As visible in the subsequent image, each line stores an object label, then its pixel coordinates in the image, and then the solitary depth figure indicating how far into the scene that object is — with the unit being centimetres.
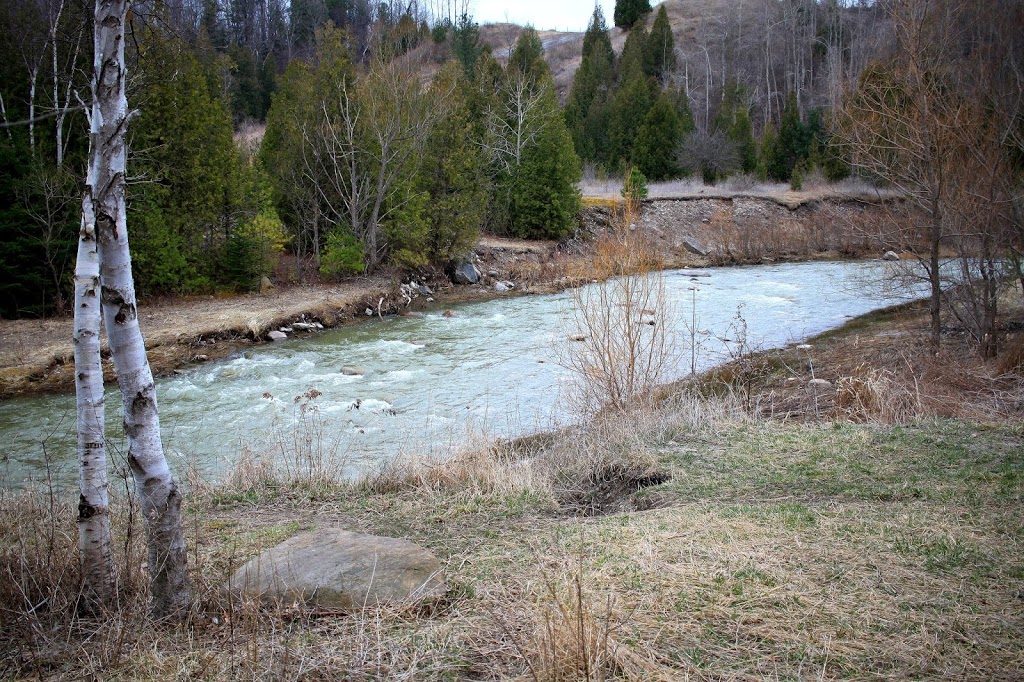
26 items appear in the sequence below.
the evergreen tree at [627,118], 4078
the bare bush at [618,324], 796
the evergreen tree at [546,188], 2633
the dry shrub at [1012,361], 895
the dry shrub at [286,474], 577
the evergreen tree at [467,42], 5347
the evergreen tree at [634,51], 4969
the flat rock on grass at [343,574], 351
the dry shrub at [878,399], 704
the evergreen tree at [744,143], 4012
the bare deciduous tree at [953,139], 1066
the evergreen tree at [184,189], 1567
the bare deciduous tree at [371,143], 1956
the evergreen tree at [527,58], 3080
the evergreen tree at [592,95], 4194
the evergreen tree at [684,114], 4006
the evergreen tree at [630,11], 6691
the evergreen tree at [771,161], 4009
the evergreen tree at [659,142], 3900
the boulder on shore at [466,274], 2119
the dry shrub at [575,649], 262
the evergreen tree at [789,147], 4022
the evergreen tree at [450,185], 2097
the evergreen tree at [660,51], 5438
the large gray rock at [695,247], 2581
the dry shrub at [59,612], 284
